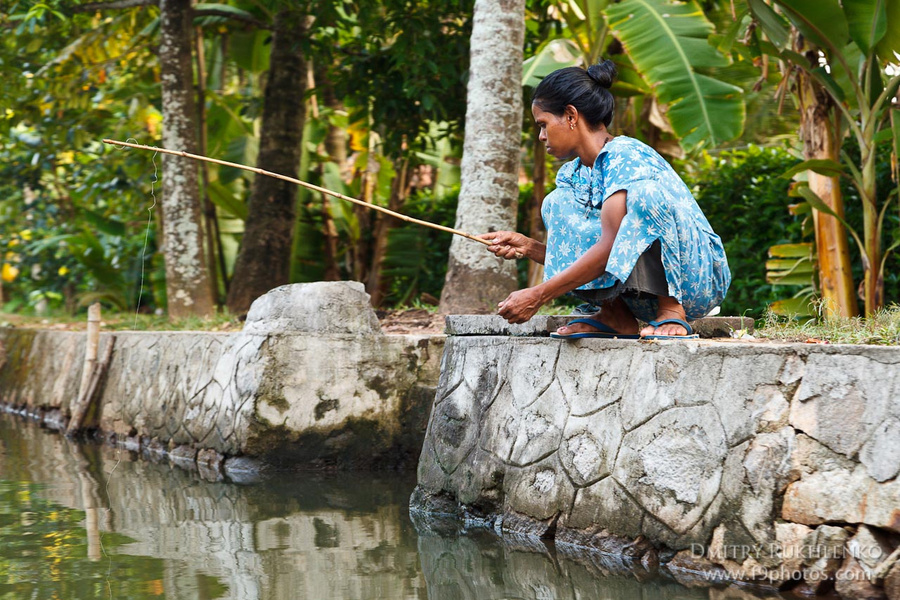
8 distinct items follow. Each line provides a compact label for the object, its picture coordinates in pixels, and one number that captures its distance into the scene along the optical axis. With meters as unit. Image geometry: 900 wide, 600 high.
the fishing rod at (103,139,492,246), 3.77
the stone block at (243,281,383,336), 5.77
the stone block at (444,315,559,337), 4.09
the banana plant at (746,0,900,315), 5.31
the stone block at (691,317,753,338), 4.07
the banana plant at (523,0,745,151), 6.76
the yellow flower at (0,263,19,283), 19.00
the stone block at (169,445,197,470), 6.27
